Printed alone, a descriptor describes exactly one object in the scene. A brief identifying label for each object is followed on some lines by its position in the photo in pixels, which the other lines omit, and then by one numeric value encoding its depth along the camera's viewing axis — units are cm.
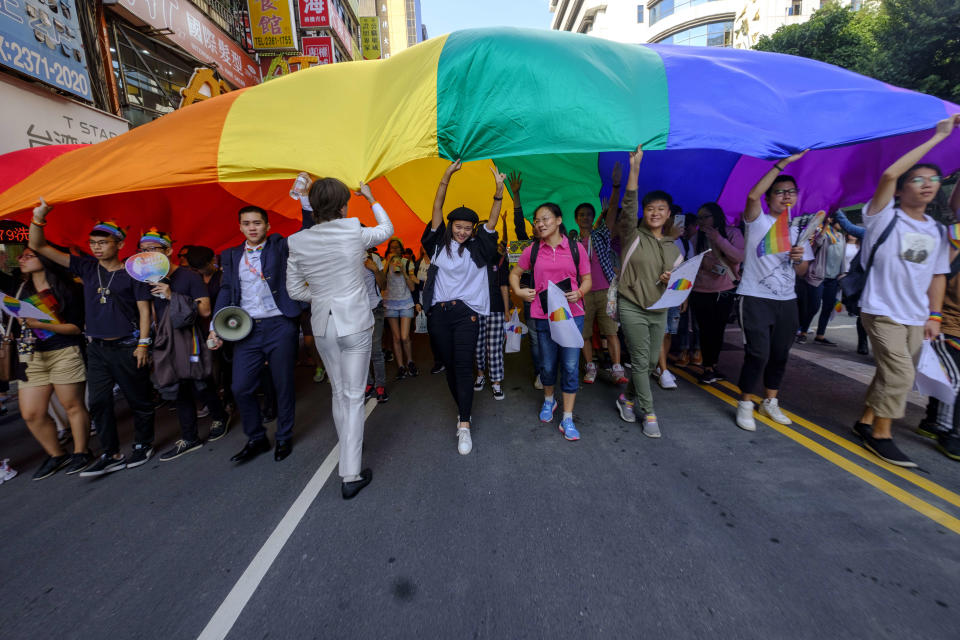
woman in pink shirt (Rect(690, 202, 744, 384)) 391
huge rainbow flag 284
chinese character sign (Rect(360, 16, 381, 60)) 2319
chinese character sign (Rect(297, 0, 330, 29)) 1359
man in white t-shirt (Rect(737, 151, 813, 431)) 313
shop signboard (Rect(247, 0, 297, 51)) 1113
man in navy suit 303
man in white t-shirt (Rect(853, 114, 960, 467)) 274
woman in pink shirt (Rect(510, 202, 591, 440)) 321
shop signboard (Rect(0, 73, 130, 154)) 562
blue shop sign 551
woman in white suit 249
